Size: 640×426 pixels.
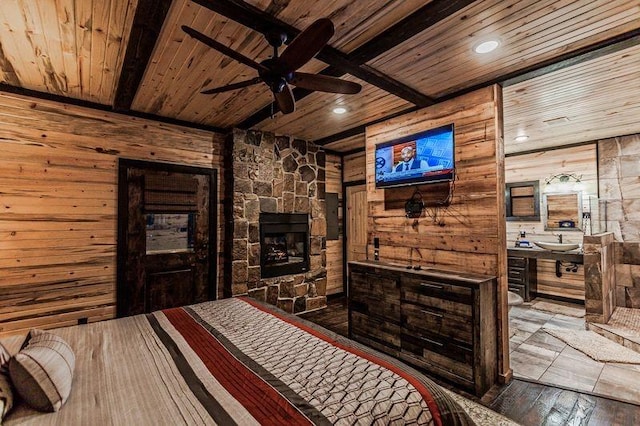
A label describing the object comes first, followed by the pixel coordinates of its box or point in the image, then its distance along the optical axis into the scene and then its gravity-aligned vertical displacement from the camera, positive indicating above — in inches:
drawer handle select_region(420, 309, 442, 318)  108.3 -35.8
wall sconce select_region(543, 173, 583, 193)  200.7 +23.3
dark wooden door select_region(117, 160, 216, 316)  137.7 -8.6
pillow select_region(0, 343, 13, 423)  43.5 -25.9
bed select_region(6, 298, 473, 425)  43.9 -29.0
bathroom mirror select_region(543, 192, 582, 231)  200.7 +3.5
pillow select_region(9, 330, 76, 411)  45.3 -25.0
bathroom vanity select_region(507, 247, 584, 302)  193.6 -37.5
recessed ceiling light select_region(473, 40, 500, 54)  87.4 +51.7
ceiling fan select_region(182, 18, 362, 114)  62.7 +38.1
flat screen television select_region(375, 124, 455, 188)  119.3 +25.9
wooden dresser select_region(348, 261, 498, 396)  99.3 -39.1
